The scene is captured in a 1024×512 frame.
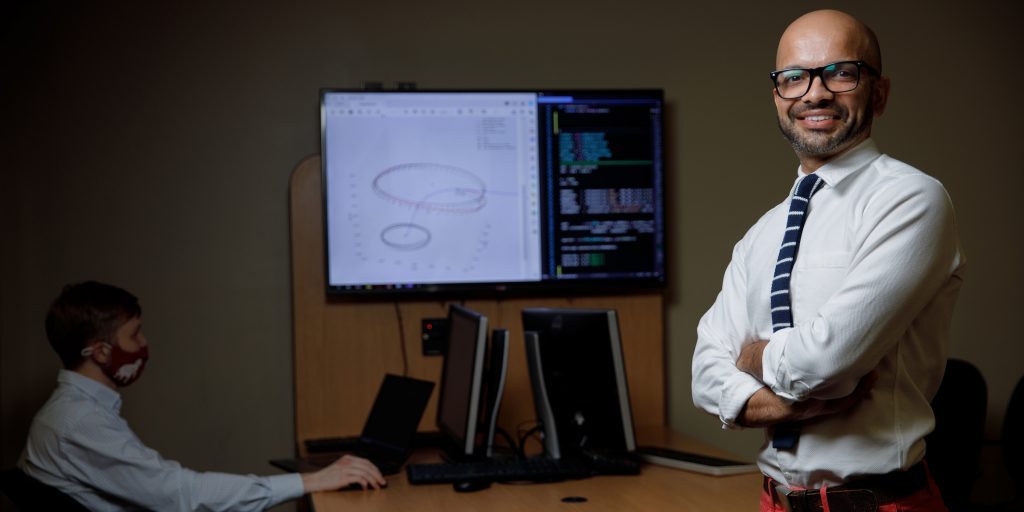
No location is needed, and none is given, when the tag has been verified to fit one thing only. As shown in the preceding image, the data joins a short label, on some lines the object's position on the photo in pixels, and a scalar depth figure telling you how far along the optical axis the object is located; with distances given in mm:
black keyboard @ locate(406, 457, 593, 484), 2494
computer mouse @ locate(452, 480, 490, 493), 2441
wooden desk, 2262
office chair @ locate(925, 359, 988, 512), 3062
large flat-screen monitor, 3084
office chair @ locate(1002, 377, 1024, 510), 3146
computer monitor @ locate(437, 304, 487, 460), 2670
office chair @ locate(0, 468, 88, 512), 2051
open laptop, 2760
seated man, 2393
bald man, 1453
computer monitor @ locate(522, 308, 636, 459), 2643
